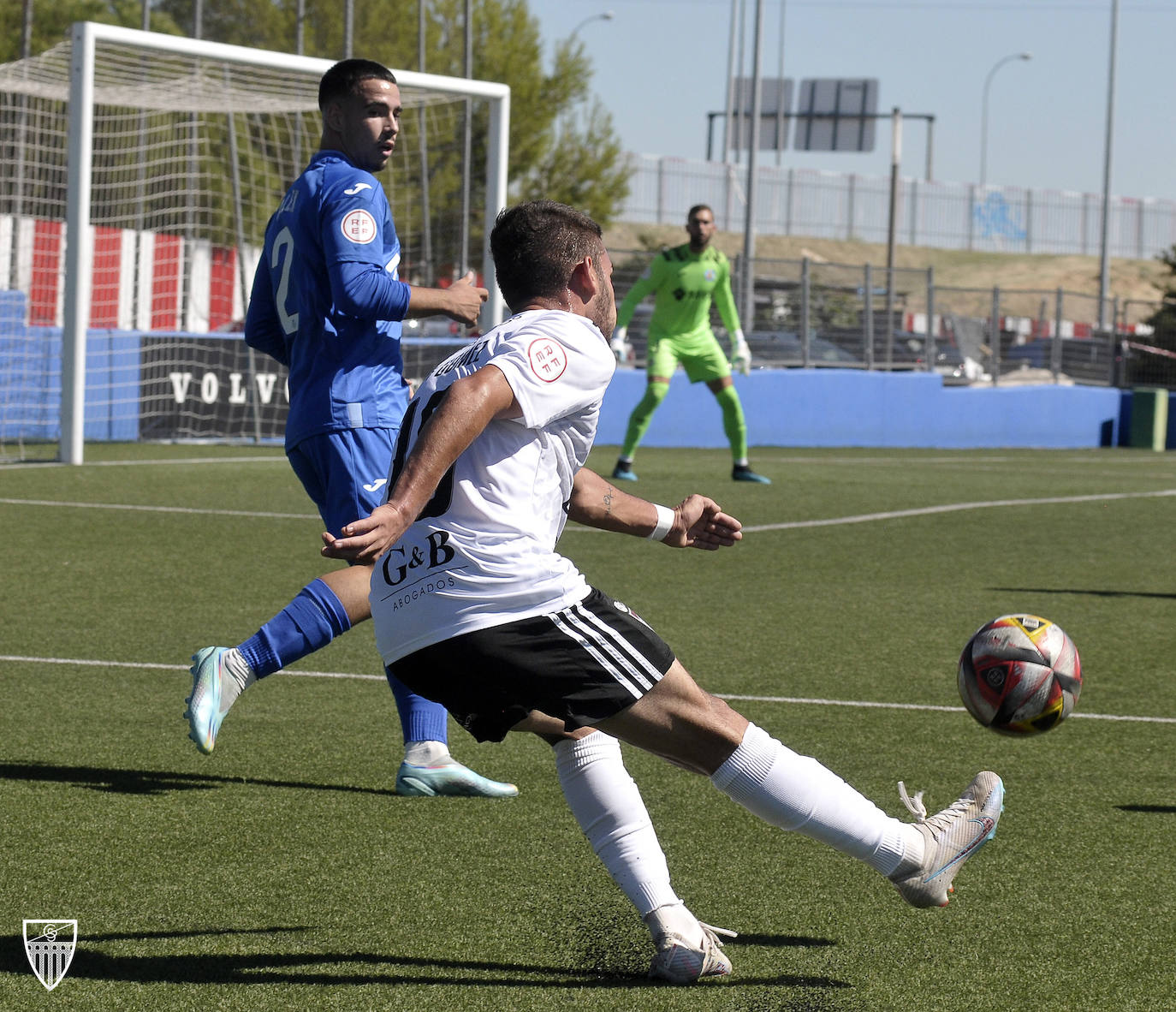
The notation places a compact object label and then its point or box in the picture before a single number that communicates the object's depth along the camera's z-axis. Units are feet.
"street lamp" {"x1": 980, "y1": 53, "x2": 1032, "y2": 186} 247.46
